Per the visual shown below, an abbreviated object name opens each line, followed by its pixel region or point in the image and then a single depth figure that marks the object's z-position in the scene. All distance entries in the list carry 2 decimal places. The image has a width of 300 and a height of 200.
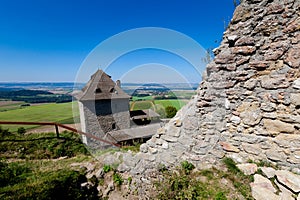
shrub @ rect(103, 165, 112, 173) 4.00
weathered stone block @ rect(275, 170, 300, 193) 2.43
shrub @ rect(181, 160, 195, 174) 3.53
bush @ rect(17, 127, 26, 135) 7.50
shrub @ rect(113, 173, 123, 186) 3.76
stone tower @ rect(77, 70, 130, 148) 18.94
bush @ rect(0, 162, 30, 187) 3.54
